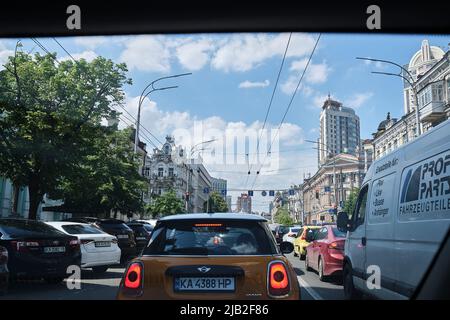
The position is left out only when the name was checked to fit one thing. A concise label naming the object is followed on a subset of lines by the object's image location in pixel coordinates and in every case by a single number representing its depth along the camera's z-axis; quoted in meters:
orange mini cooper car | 4.32
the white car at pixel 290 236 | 23.58
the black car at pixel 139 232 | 18.98
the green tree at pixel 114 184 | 24.31
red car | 11.16
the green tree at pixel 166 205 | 59.53
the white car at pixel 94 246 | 12.13
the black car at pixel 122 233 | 16.09
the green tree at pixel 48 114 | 15.04
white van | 5.02
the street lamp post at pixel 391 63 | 6.04
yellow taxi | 17.83
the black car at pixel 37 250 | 9.23
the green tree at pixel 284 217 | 107.69
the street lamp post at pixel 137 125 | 26.09
